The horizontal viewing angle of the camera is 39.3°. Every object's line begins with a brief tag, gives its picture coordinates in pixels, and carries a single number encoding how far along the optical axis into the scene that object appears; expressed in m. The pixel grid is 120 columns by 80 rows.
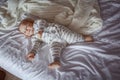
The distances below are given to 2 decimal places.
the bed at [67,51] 1.12
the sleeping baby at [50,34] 1.28
